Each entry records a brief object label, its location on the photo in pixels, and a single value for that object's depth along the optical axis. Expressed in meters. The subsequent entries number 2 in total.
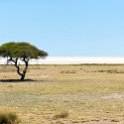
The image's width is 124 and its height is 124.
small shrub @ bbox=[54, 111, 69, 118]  22.20
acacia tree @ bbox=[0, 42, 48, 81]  66.81
